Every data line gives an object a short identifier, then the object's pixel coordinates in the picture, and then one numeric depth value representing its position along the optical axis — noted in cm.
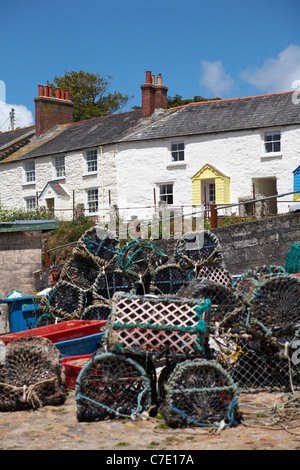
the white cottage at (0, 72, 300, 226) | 2464
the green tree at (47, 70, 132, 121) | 4178
